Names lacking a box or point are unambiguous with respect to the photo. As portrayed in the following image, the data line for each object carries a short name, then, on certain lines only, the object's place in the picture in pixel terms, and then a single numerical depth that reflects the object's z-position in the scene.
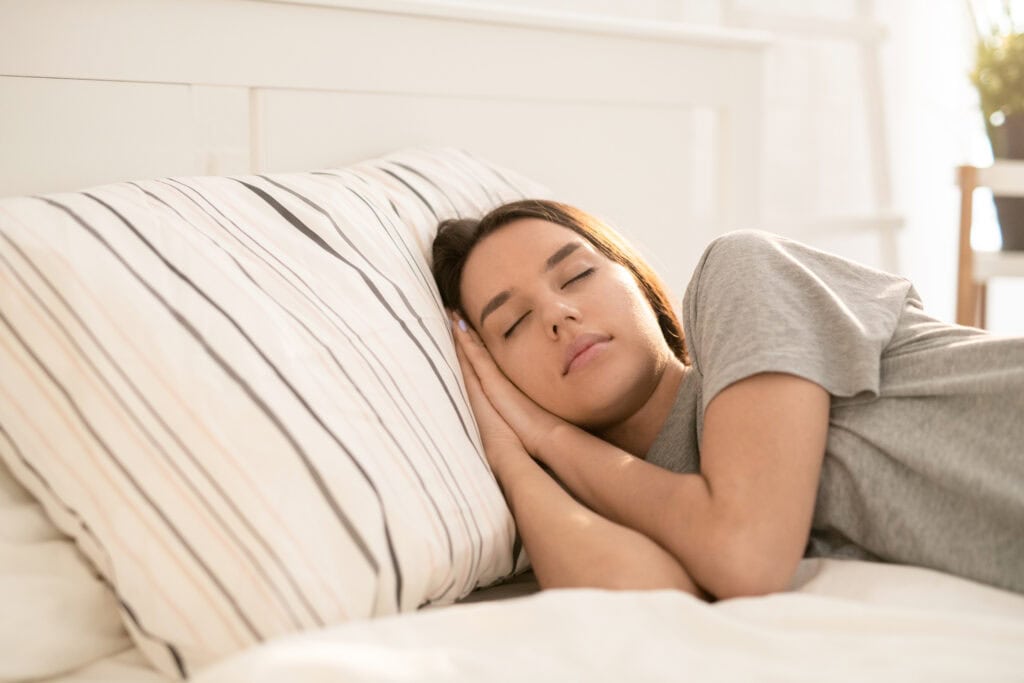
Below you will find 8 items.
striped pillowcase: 0.85
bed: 0.81
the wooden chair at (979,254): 2.59
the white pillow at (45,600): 0.86
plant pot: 2.71
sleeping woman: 0.98
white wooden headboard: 1.26
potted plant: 2.69
